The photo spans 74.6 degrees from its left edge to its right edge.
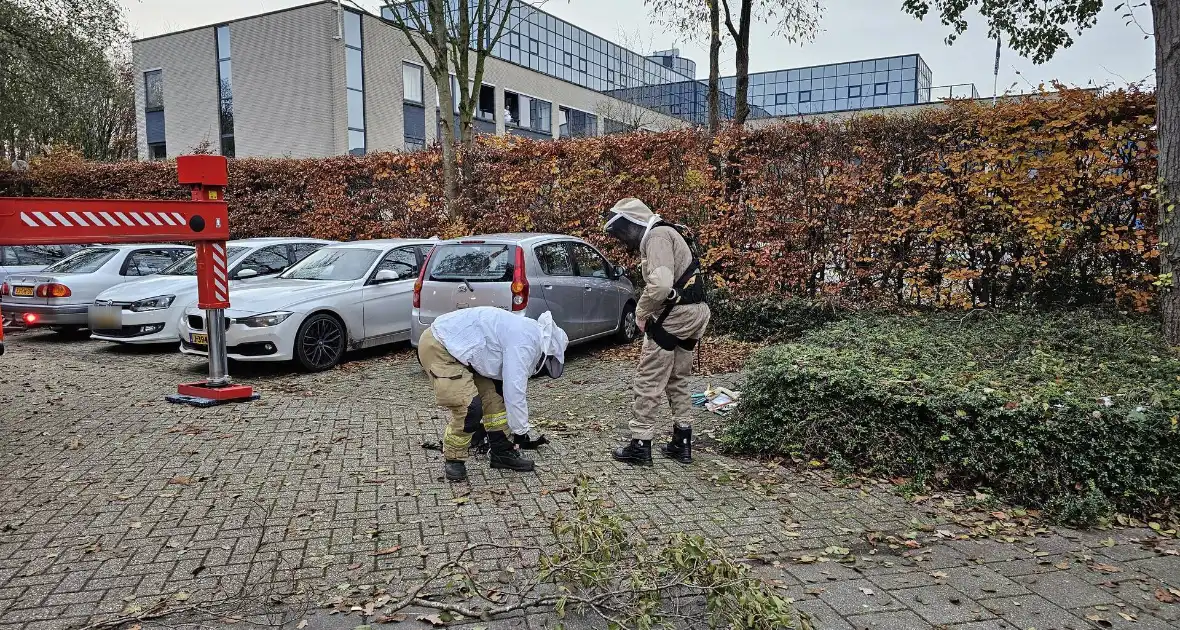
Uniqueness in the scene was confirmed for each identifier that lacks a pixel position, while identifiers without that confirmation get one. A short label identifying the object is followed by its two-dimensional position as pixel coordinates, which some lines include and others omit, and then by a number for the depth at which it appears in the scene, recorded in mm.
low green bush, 4332
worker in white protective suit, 4840
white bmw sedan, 8602
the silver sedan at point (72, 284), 11211
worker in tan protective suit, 5414
